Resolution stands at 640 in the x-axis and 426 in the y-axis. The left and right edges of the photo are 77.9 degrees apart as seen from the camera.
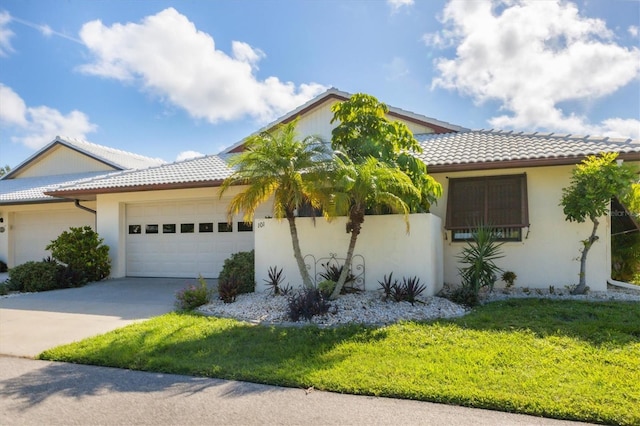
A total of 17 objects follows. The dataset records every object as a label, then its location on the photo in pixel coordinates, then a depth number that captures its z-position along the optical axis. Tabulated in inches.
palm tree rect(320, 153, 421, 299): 281.4
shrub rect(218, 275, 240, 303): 347.9
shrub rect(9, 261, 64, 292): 449.7
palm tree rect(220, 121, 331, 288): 296.8
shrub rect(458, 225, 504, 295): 339.0
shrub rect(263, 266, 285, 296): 365.4
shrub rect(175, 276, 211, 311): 335.3
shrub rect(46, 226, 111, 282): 490.0
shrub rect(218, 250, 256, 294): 382.0
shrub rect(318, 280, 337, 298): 320.6
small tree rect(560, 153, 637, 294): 319.9
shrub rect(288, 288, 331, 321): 280.2
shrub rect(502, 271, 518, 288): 386.6
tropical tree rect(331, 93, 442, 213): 337.1
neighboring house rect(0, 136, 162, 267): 637.3
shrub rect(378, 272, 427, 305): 315.0
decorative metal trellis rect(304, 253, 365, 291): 359.3
